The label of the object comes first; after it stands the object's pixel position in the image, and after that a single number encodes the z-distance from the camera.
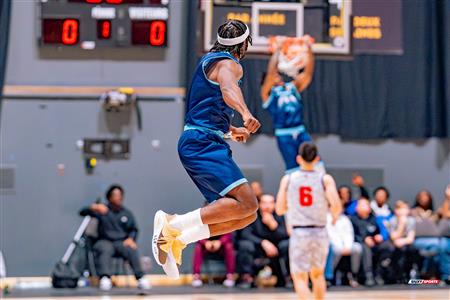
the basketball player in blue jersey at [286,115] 12.44
